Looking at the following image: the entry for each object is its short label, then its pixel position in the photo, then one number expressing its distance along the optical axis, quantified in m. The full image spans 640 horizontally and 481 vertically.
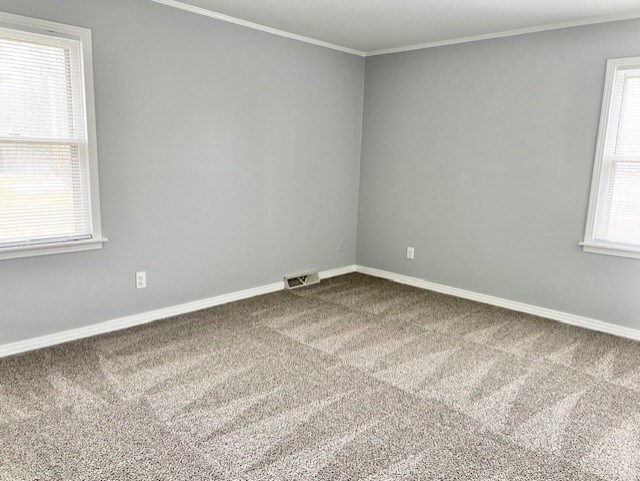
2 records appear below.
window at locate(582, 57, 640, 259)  3.44
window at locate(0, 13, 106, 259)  2.82
